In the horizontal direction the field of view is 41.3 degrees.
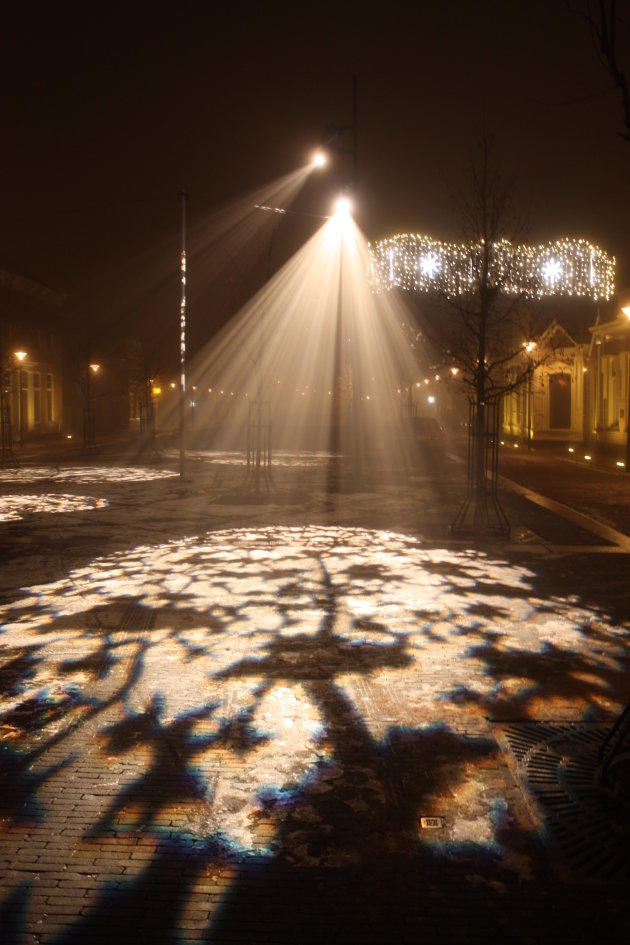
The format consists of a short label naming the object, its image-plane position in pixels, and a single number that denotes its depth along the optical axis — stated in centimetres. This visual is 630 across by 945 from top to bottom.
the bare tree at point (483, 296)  1365
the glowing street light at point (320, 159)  1719
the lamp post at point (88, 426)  3564
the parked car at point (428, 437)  3656
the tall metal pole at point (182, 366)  2212
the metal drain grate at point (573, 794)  375
